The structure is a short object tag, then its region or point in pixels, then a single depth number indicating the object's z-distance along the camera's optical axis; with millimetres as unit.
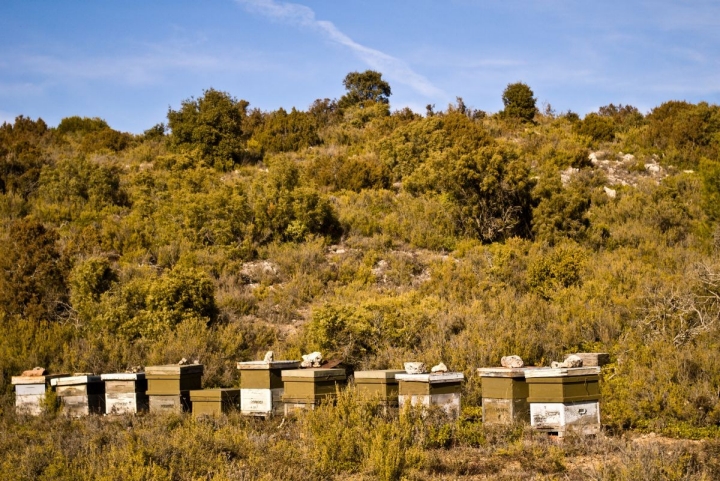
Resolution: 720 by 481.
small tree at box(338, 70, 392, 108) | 43750
